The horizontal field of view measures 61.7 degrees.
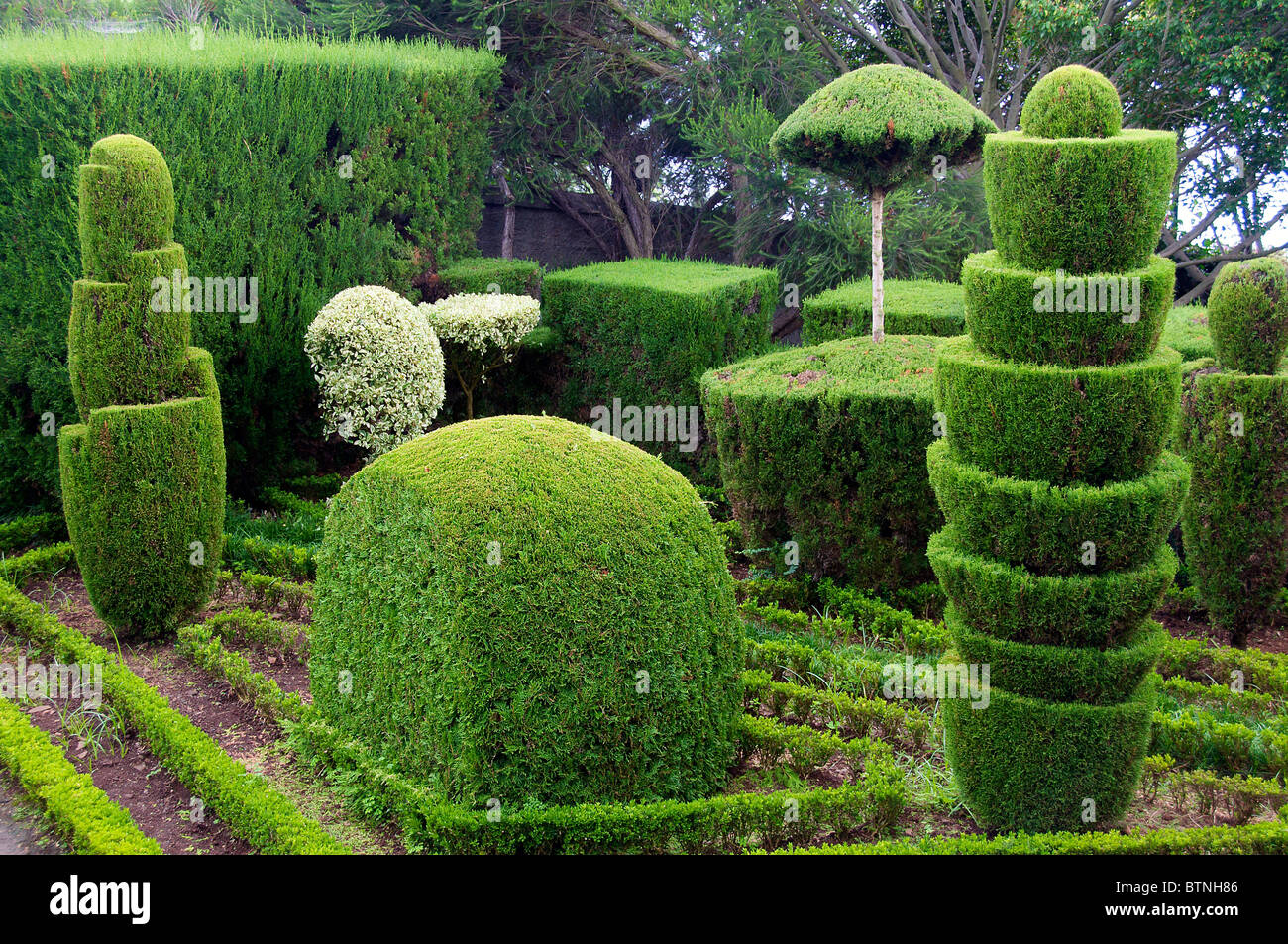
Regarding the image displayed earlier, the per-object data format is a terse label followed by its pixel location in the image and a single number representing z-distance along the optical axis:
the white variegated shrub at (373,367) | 10.61
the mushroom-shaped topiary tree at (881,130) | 8.81
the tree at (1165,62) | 14.64
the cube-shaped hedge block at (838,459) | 8.30
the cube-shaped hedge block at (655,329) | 11.62
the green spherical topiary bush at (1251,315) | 7.70
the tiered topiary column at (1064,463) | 5.06
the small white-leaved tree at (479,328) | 11.72
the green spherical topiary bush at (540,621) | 5.16
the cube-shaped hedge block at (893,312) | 11.02
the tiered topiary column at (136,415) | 7.68
